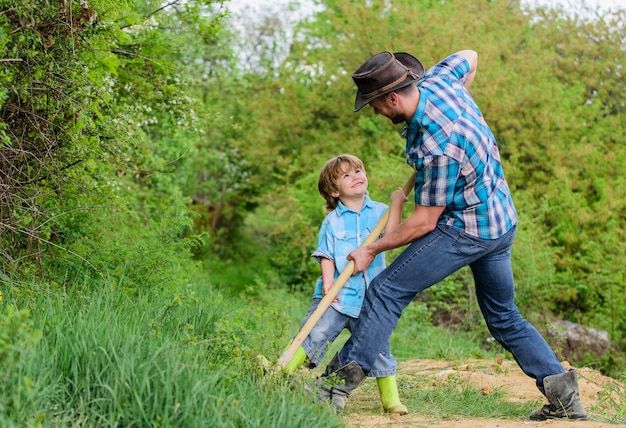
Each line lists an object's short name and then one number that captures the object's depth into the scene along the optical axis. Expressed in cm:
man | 451
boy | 496
